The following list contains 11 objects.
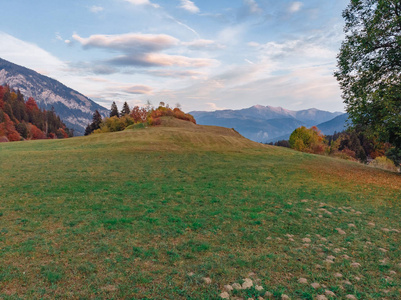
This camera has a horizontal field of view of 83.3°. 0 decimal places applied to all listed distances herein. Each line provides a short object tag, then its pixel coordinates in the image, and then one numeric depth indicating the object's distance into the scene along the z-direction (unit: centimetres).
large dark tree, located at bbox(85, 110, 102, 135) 12050
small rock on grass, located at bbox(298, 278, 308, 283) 716
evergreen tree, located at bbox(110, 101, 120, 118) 12694
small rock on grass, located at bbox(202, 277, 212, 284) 704
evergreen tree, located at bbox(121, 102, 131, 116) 12369
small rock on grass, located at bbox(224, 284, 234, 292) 671
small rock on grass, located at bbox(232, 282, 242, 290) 675
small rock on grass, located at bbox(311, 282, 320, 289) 689
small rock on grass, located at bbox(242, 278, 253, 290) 681
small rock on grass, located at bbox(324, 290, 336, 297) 654
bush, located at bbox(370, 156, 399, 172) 4178
